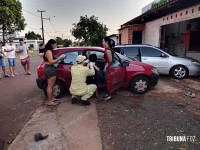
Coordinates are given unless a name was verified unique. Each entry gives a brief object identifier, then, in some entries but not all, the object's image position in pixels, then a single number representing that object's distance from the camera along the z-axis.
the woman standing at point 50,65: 3.94
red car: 4.57
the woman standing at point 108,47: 4.06
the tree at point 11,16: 22.02
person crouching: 4.03
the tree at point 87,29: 21.50
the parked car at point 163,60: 6.43
